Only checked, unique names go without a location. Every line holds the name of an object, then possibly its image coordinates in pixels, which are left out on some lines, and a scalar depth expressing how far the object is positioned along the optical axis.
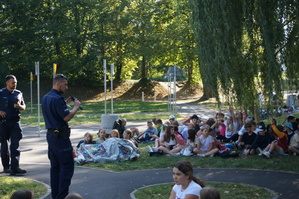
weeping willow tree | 9.81
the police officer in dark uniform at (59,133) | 7.03
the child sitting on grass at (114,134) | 13.29
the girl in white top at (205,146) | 12.67
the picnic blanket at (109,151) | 12.45
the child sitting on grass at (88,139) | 13.24
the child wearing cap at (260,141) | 12.60
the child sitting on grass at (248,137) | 13.05
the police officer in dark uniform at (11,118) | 9.95
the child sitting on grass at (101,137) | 13.39
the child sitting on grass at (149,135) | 16.95
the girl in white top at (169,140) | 13.48
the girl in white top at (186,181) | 5.47
